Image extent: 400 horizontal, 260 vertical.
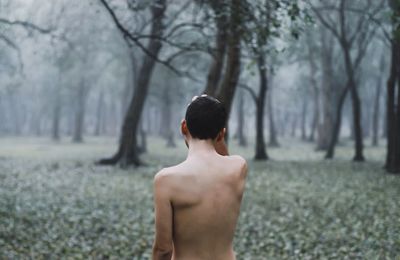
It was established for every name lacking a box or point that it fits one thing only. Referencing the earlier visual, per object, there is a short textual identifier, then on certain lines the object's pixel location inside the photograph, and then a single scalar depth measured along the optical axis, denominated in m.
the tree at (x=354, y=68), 24.37
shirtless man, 2.79
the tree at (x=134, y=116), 22.89
